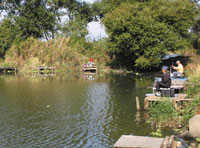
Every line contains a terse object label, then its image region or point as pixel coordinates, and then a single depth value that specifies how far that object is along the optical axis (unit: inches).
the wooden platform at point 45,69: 1705.2
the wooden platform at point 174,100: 560.7
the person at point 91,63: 1723.7
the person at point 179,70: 839.6
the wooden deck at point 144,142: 325.7
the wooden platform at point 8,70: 1759.6
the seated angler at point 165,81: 613.3
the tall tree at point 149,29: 1520.7
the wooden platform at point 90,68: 1720.0
